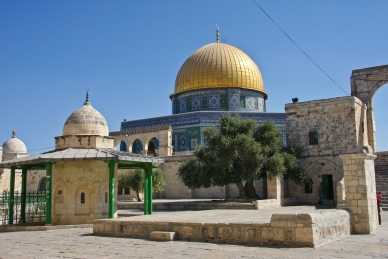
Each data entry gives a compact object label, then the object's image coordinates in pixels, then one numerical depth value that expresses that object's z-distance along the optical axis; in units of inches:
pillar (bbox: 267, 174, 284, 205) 681.0
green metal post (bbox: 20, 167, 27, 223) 513.7
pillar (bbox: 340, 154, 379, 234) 352.5
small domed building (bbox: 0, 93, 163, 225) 465.1
